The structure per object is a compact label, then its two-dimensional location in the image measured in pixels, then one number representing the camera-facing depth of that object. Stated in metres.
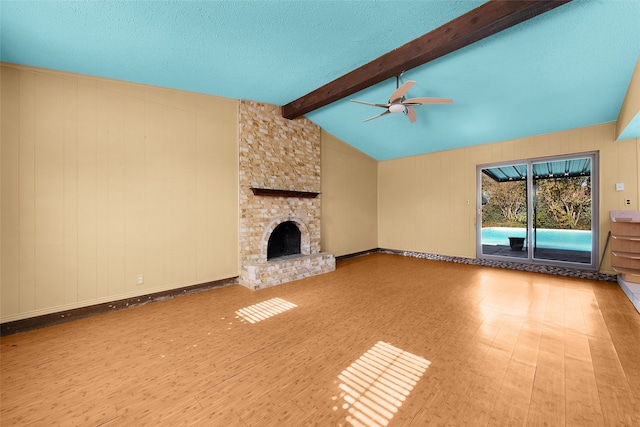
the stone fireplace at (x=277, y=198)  4.46
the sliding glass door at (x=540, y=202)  4.88
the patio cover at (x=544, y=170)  5.46
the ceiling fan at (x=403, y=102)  3.35
